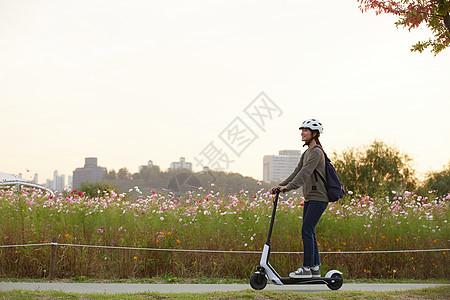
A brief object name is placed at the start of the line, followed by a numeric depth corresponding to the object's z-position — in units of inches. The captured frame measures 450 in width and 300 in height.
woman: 277.4
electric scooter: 279.4
